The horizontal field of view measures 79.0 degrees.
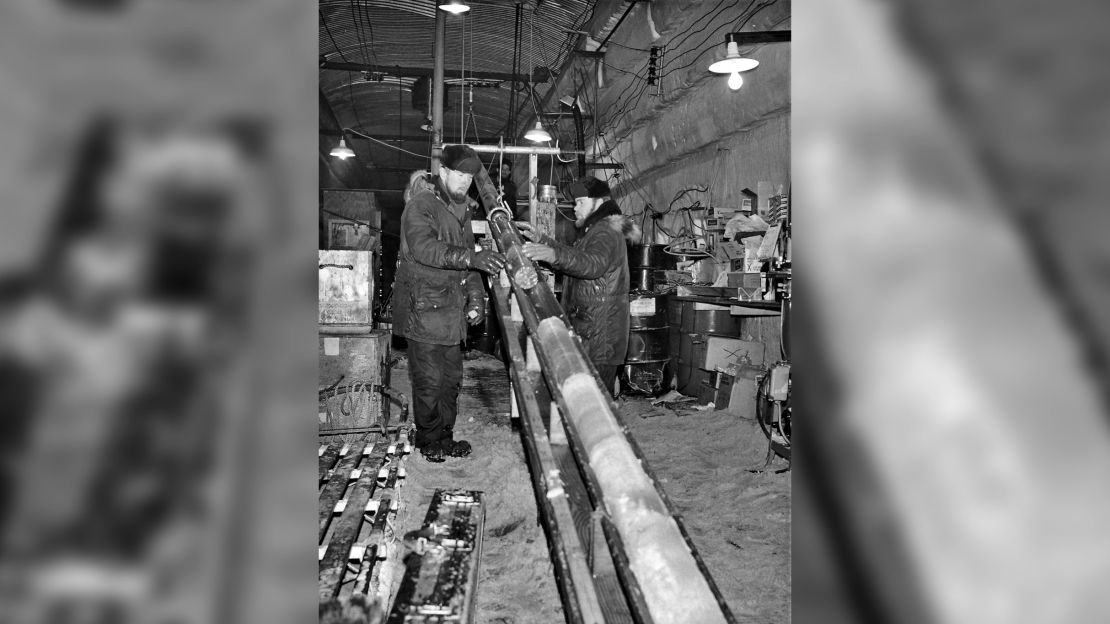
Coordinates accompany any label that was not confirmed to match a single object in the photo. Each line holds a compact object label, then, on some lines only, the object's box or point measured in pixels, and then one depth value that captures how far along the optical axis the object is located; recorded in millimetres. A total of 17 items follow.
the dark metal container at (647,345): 6785
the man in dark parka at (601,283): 4578
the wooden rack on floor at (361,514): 2408
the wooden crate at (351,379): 4531
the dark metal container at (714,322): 6493
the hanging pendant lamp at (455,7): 5922
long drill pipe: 1057
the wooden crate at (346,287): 4621
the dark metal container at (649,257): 6887
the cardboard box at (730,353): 6200
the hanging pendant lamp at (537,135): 7202
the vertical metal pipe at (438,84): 7516
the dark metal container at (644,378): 6832
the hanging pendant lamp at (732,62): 4426
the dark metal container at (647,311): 6750
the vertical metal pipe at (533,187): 5991
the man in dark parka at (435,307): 4289
